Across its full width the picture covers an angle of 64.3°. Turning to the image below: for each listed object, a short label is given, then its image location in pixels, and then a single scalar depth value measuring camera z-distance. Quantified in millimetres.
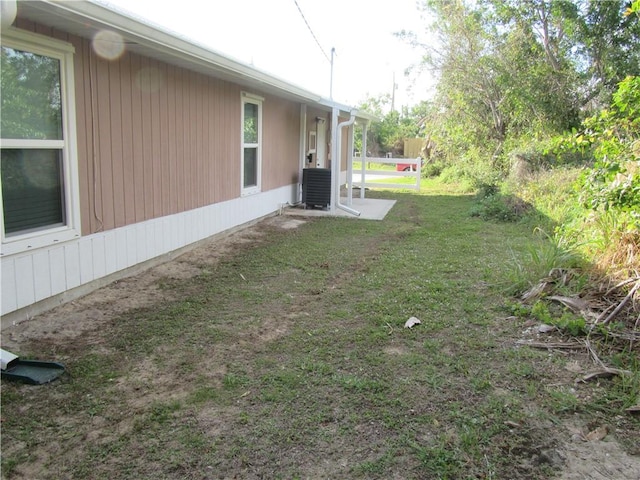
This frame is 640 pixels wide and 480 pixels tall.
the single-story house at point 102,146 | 3908
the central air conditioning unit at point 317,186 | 11008
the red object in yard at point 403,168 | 27069
